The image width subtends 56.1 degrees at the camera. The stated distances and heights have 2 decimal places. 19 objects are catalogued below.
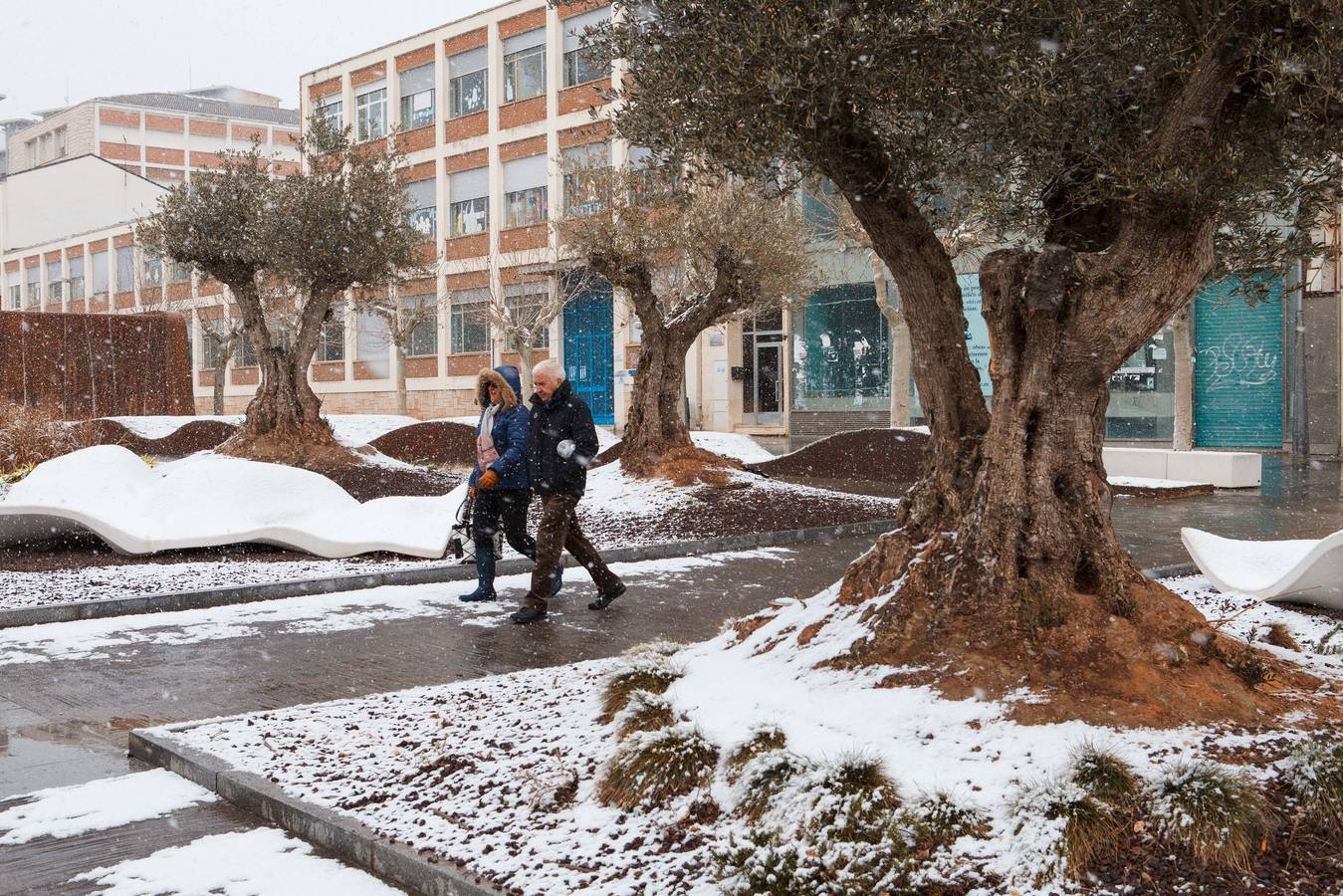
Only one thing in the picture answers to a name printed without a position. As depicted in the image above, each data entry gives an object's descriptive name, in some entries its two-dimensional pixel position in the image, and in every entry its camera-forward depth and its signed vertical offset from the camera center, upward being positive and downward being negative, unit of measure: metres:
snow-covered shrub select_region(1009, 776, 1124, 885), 3.49 -1.28
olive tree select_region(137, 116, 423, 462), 19.47 +2.36
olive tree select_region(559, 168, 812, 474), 16.16 +1.59
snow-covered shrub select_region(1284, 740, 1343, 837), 3.63 -1.20
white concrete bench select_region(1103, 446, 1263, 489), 18.06 -1.32
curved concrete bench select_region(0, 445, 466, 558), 10.98 -1.09
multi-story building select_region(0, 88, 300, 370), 56.34 +10.18
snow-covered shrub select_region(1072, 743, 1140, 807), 3.73 -1.20
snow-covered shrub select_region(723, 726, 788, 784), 4.14 -1.22
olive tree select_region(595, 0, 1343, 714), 4.95 +0.88
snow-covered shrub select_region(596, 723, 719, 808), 4.19 -1.30
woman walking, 8.90 -0.62
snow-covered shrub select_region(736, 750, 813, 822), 3.91 -1.26
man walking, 8.31 -0.50
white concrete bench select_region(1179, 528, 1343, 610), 7.36 -1.23
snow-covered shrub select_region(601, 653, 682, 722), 5.05 -1.21
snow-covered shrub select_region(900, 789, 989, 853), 3.67 -1.30
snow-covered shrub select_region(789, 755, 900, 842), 3.70 -1.26
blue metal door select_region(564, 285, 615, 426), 37.44 +0.97
